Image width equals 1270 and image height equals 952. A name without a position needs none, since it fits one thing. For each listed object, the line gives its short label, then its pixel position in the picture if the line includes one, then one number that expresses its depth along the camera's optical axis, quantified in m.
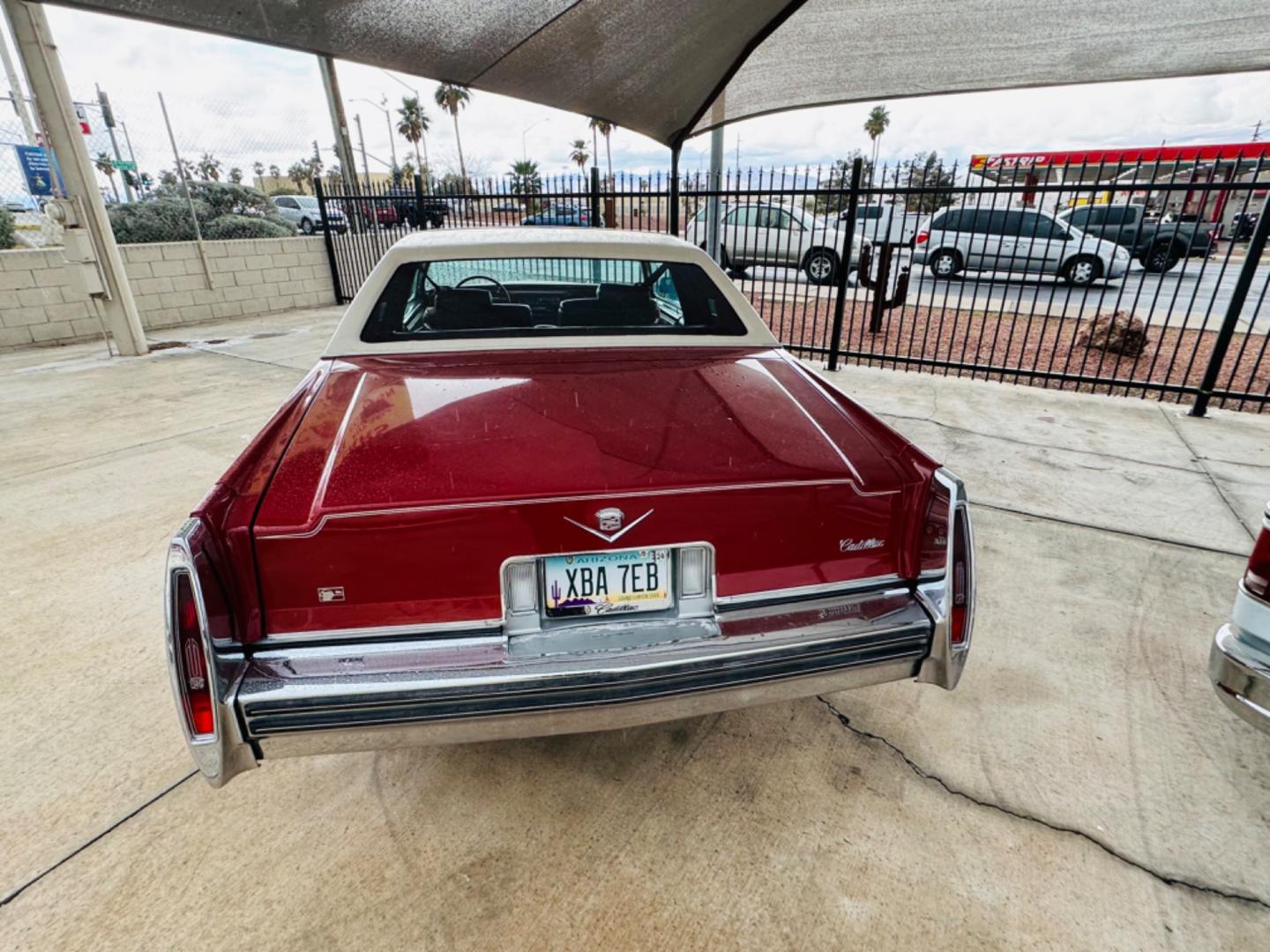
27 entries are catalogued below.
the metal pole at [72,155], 6.24
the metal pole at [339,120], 10.84
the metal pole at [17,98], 6.60
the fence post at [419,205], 9.48
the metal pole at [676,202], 7.37
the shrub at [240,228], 11.00
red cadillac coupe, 1.46
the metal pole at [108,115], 7.68
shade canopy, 4.45
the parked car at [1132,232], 14.46
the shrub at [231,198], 12.26
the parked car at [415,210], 9.98
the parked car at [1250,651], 1.62
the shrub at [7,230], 8.16
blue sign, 6.73
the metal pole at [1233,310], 4.57
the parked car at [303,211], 20.45
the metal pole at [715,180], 7.92
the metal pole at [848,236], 5.91
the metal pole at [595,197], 7.67
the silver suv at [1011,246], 12.46
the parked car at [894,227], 15.95
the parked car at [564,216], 9.71
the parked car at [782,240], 12.12
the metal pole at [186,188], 8.48
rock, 7.23
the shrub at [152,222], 9.74
